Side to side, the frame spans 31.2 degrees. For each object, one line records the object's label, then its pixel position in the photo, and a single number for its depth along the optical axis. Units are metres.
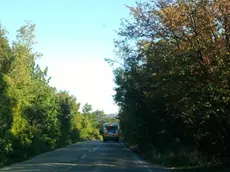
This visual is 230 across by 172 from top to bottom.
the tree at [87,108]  140.55
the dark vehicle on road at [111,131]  71.53
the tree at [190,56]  16.45
